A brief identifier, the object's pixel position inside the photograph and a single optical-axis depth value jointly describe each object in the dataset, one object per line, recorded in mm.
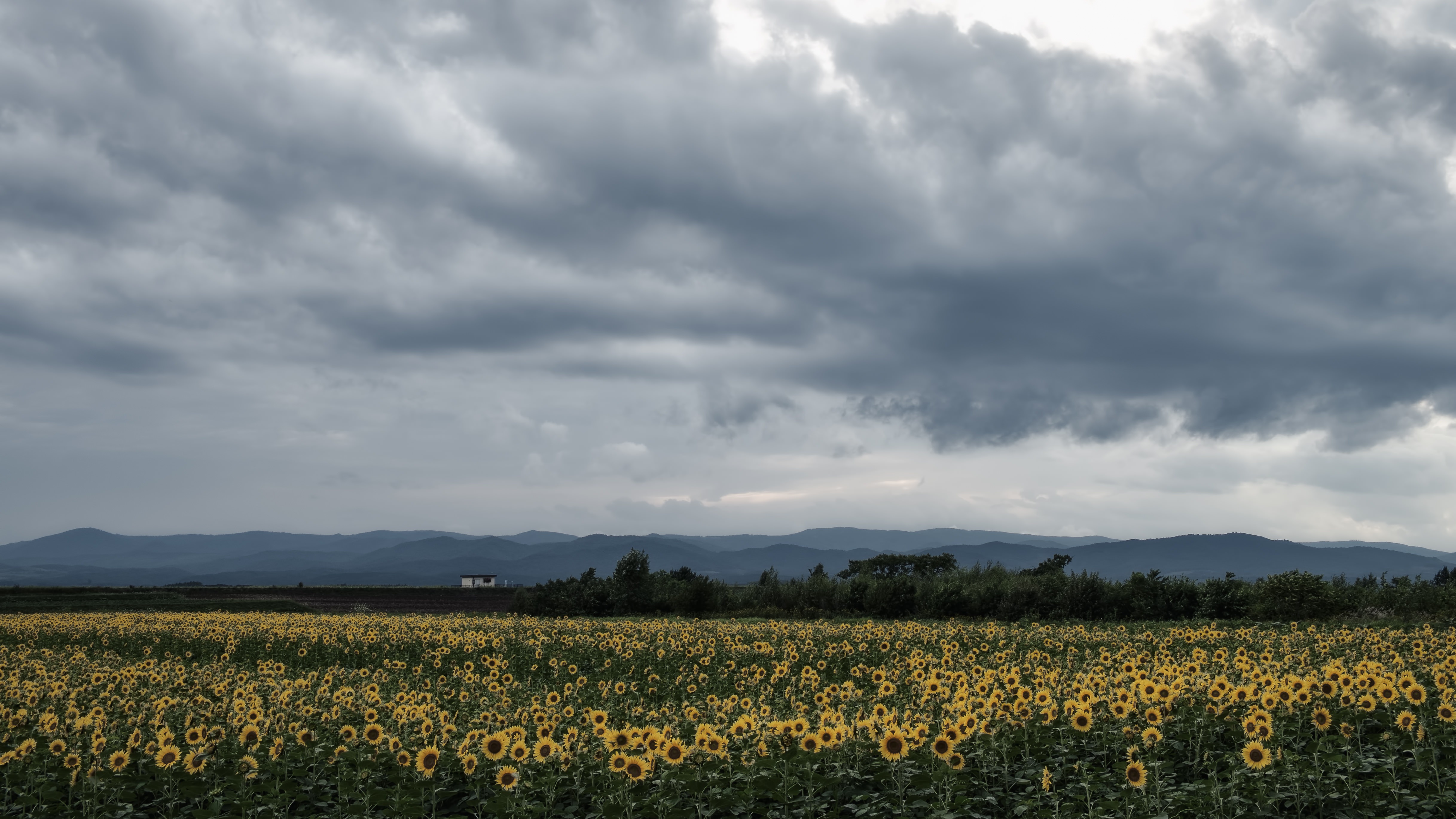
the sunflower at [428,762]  9234
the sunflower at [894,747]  8812
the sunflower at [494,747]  9430
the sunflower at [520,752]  9453
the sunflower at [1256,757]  8297
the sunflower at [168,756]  10039
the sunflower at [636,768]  8375
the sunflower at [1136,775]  7852
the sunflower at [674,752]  8684
